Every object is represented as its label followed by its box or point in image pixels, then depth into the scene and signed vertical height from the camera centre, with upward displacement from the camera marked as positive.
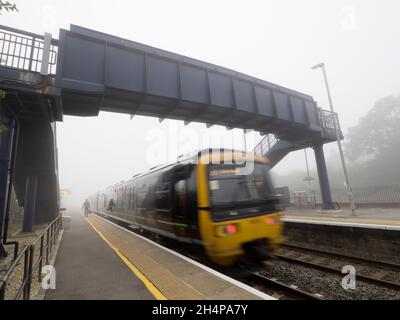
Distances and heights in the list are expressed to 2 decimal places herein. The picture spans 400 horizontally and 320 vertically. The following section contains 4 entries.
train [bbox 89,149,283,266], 5.71 -0.08
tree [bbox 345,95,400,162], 40.62 +10.94
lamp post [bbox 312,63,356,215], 16.34 +6.57
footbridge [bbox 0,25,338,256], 8.19 +4.99
